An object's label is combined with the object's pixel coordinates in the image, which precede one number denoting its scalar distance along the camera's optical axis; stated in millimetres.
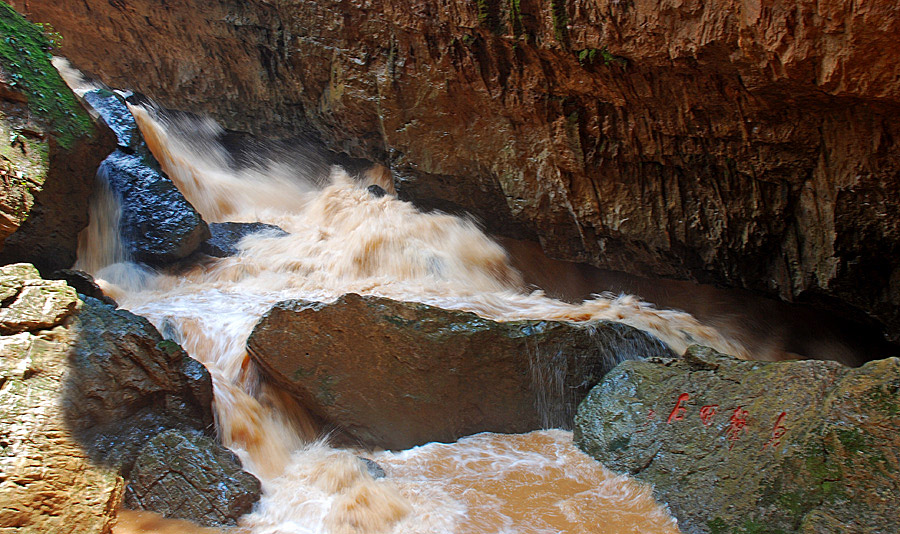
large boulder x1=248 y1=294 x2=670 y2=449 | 4641
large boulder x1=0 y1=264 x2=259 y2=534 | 3086
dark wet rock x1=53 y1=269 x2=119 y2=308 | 5090
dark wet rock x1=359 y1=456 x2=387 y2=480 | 3940
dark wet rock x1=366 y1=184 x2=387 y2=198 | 8562
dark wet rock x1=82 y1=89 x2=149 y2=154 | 7438
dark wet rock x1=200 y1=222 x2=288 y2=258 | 7254
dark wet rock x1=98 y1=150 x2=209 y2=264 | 6738
